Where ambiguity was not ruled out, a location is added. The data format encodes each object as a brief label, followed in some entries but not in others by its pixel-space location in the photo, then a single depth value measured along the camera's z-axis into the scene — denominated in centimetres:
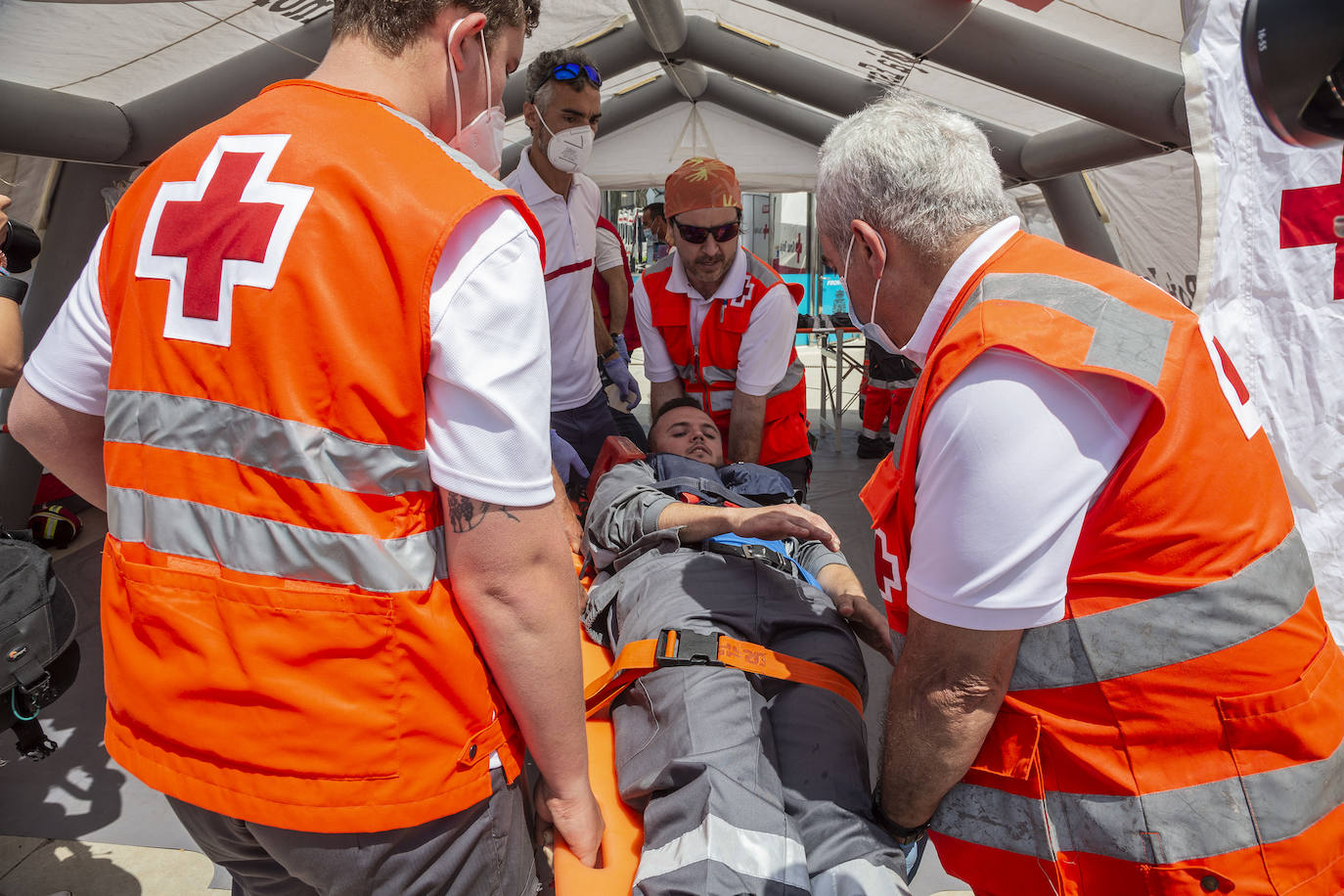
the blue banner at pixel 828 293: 1278
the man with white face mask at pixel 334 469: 81
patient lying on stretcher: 141
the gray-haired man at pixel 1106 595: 104
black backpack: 158
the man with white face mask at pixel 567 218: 321
